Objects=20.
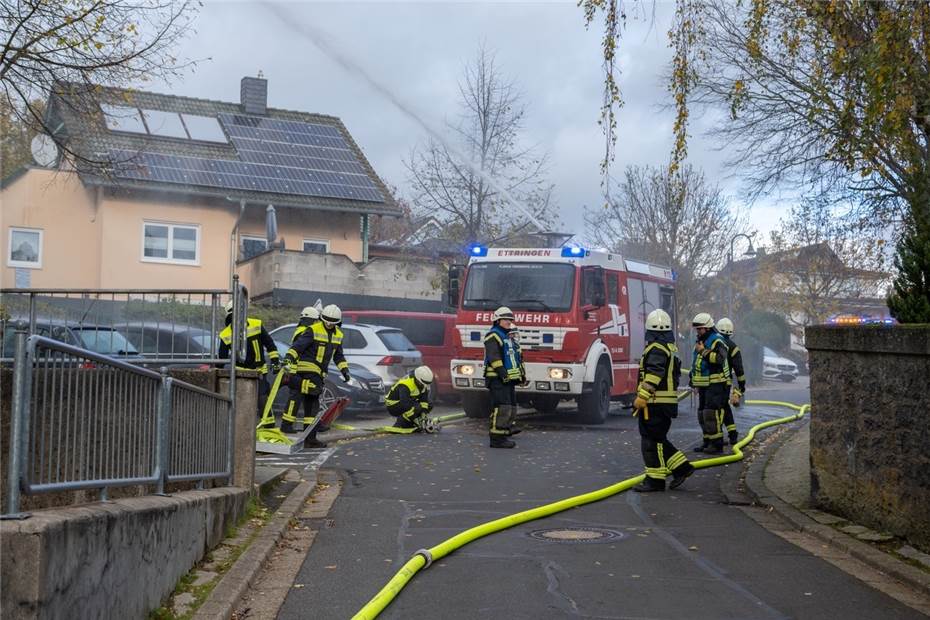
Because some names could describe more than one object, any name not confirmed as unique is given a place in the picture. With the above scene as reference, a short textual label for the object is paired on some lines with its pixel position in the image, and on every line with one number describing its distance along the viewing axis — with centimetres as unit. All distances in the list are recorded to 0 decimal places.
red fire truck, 1822
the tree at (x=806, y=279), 4916
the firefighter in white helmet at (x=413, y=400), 1666
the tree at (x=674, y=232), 4081
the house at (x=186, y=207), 3036
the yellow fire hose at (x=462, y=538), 604
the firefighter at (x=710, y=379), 1450
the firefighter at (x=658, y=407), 1123
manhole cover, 839
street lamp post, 3805
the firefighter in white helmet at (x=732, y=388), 1458
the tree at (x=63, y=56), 1212
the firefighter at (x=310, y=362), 1436
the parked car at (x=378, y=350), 1950
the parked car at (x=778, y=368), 4378
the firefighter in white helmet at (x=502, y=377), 1498
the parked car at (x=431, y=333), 2247
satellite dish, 2218
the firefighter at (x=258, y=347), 1395
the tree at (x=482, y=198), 2992
